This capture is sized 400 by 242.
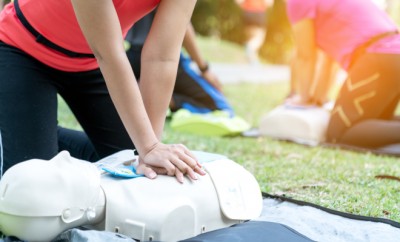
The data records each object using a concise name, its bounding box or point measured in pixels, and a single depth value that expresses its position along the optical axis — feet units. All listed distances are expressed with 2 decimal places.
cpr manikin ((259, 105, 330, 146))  13.80
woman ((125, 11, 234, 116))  16.08
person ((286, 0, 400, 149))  12.92
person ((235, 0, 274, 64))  39.88
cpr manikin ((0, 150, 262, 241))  5.88
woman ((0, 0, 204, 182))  6.65
